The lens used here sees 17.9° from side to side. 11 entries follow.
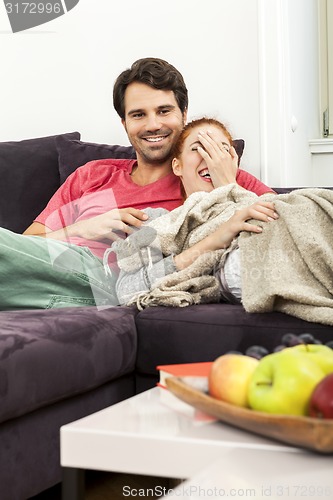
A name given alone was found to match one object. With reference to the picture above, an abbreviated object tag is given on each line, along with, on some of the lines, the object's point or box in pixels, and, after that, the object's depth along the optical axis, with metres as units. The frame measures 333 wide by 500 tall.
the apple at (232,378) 1.04
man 2.01
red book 1.20
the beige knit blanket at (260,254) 1.82
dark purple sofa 1.64
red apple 0.93
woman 1.94
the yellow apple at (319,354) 1.02
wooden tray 0.91
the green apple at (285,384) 0.97
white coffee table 0.97
